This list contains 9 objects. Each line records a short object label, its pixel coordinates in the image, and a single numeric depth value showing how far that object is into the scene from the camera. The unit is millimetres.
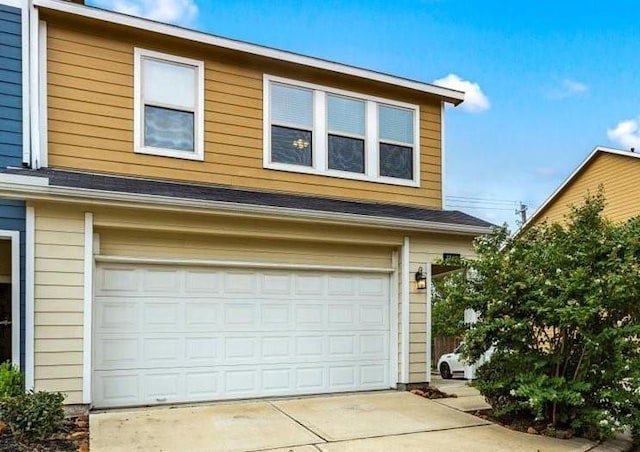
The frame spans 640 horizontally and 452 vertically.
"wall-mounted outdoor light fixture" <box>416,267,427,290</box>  8258
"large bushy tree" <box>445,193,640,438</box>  5484
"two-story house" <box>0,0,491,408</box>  6348
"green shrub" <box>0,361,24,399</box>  5344
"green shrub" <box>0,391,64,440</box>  5035
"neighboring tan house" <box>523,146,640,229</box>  15695
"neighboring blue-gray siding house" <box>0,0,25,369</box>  6738
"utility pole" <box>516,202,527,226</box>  28936
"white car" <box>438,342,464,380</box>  13220
